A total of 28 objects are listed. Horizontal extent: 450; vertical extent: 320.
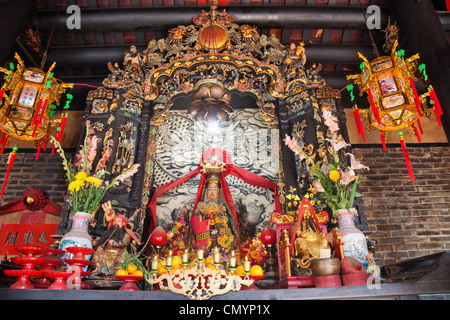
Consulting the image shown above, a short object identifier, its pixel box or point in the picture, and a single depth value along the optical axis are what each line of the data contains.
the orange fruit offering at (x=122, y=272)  2.50
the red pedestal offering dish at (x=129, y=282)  2.46
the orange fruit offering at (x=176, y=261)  2.69
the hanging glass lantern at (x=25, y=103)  3.66
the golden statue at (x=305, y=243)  2.81
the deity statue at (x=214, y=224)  3.89
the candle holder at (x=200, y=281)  2.05
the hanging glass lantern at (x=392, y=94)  3.48
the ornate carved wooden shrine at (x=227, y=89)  4.28
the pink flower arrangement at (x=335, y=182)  3.08
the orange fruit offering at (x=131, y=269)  2.59
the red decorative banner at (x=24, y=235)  4.57
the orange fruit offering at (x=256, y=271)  2.59
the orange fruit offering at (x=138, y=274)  2.52
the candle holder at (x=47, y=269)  2.50
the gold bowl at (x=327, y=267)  2.35
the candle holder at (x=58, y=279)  2.21
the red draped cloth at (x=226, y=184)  4.34
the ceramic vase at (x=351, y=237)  2.79
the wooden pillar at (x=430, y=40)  3.40
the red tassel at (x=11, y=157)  3.69
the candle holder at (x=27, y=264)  2.21
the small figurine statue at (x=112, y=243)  3.29
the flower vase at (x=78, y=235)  3.07
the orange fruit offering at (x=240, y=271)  2.62
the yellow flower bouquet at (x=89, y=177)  3.34
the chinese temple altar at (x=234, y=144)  3.34
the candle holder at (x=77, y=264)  2.41
